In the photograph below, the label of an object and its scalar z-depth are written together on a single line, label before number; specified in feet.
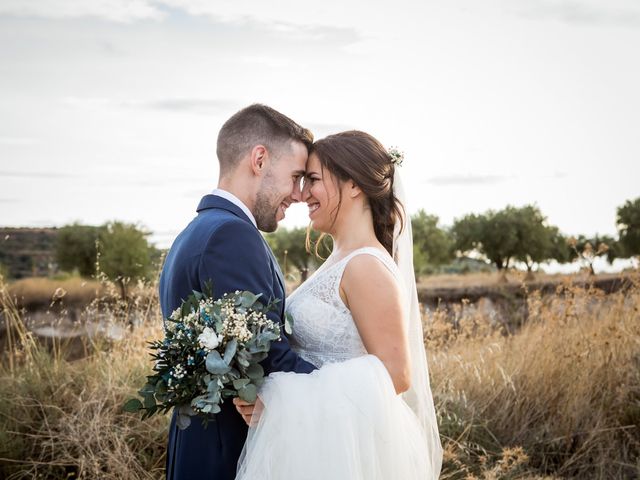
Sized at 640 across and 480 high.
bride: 10.49
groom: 10.61
